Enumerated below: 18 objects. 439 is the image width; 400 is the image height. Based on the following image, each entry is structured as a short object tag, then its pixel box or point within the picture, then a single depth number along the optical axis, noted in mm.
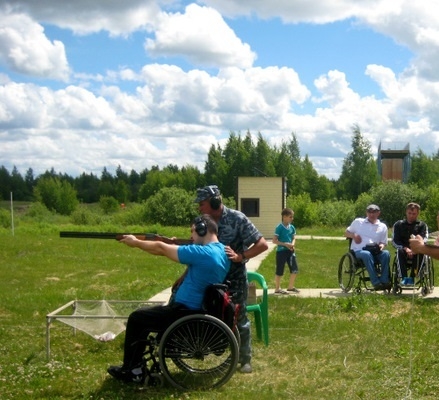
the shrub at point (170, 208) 43188
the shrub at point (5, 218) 43062
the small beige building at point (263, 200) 34000
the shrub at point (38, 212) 52316
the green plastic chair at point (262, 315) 8047
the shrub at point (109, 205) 67156
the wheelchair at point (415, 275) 11444
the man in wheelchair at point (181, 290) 6203
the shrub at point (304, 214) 45125
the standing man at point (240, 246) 6832
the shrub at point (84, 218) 45969
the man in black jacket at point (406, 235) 11438
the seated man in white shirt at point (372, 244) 11453
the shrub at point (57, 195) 77125
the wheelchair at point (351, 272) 11750
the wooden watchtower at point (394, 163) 78812
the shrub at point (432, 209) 39219
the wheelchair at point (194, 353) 6121
